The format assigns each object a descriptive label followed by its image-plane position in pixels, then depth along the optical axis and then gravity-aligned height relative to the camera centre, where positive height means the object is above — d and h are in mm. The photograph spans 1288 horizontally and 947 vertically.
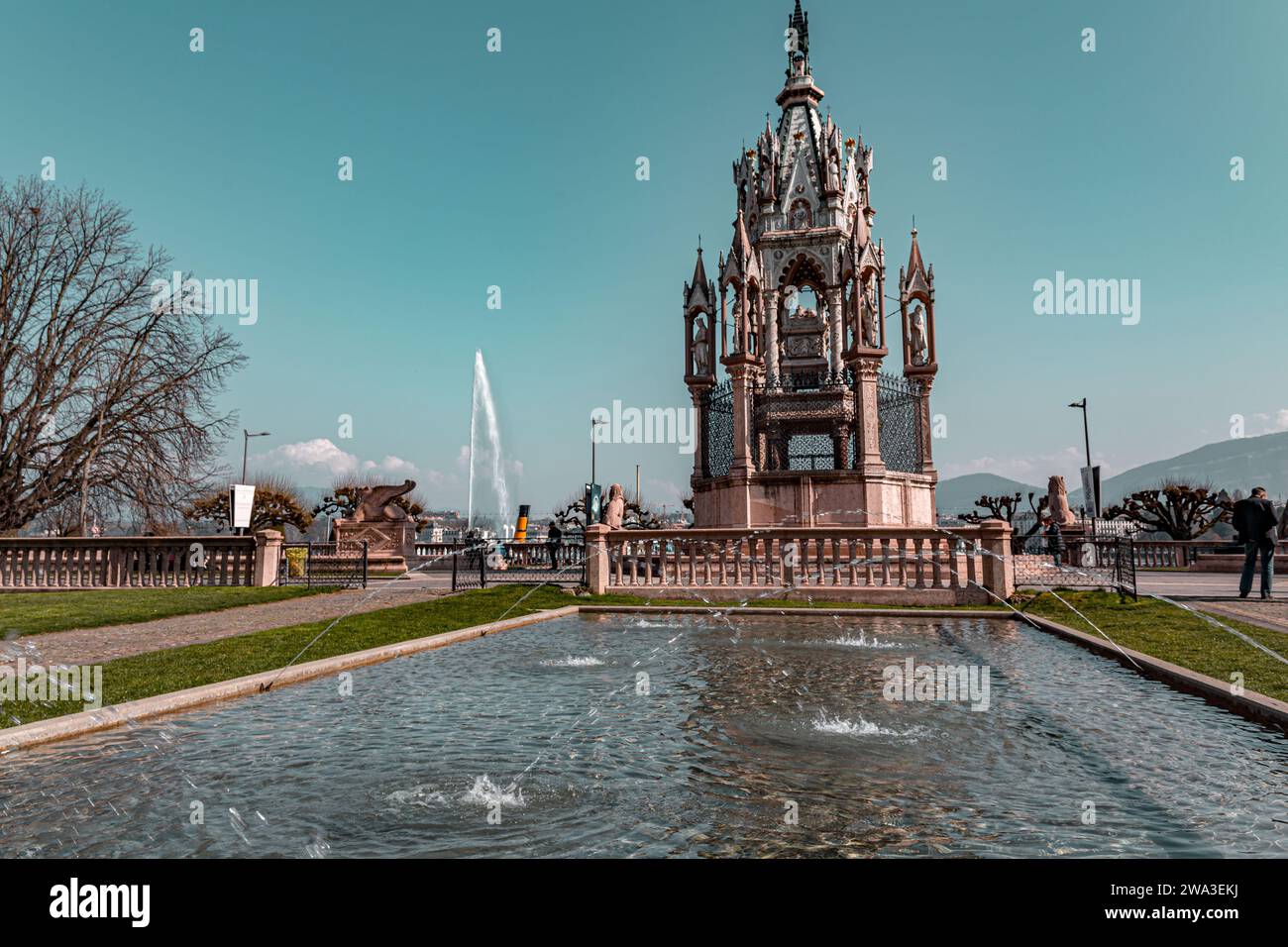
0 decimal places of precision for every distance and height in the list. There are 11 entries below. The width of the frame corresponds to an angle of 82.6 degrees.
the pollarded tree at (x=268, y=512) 49188 +515
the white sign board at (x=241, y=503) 21656 +485
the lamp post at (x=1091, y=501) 27797 +239
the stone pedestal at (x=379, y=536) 28812 -726
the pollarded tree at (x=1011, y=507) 33719 +46
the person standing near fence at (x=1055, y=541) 28719 -1316
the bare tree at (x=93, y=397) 23266 +4098
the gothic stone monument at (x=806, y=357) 27062 +6498
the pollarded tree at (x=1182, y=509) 42634 -188
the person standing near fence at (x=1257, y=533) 15250 -584
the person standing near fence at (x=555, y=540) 28428 -1034
